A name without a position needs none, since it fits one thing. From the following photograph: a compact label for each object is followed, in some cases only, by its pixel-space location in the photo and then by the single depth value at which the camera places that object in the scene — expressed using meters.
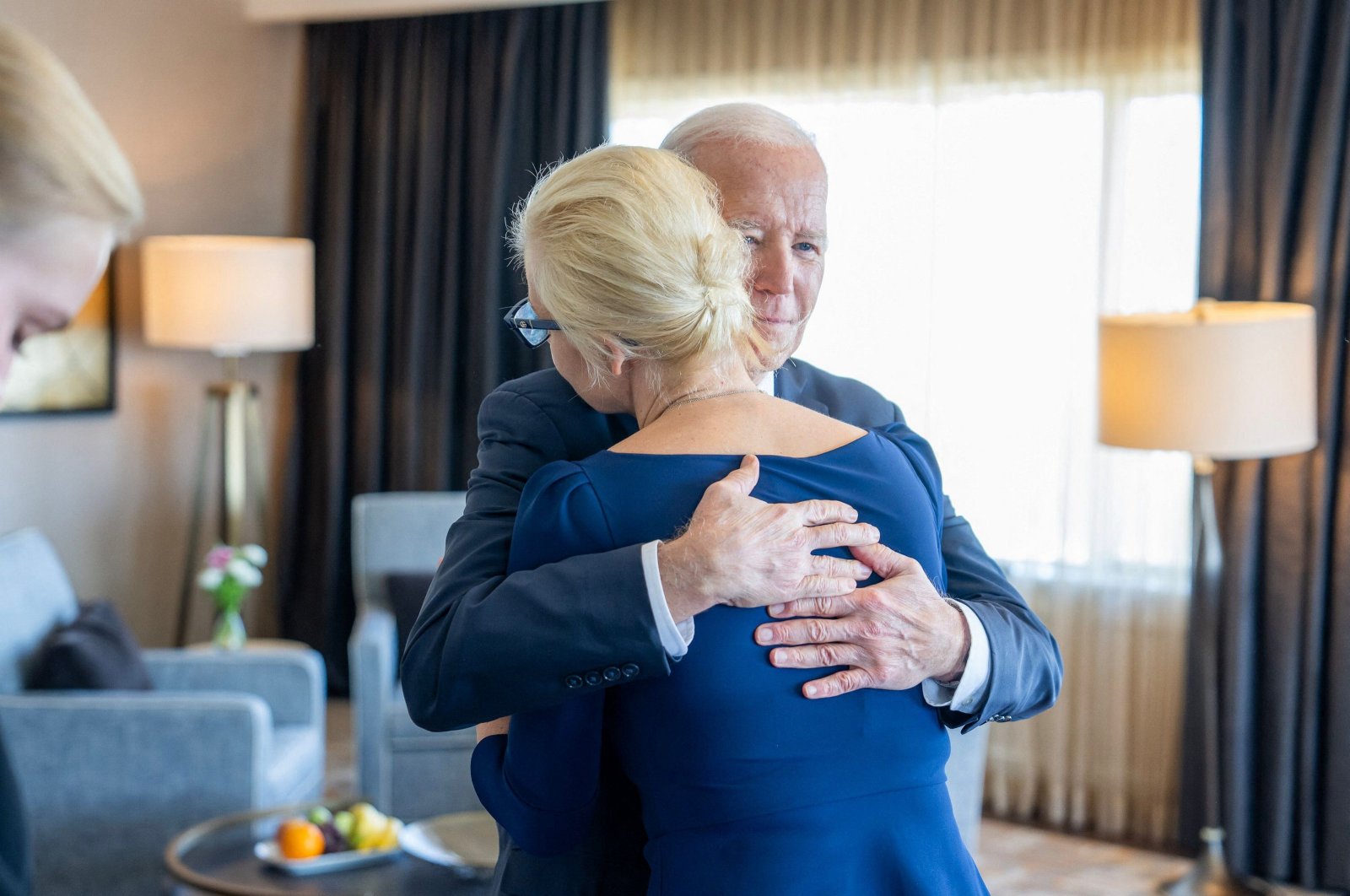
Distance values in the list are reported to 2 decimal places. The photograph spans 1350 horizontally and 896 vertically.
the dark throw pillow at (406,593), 4.60
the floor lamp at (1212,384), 3.76
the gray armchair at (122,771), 3.51
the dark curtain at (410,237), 5.65
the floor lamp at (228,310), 5.17
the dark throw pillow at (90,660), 3.71
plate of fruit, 3.18
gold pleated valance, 4.62
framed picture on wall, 4.78
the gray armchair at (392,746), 4.12
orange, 3.19
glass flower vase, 4.82
